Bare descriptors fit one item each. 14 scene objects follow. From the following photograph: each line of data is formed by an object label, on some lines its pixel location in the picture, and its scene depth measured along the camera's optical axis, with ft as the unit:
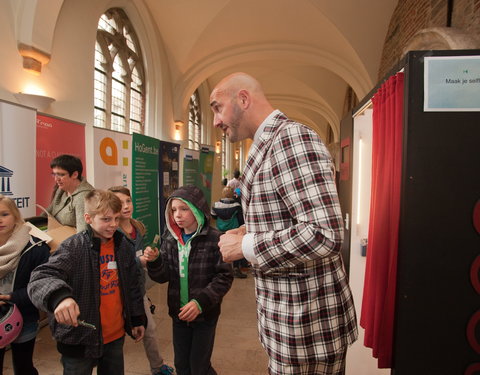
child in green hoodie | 6.13
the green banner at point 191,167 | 21.74
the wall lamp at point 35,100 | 11.66
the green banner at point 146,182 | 14.71
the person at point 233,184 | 22.22
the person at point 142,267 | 7.64
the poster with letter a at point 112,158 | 12.10
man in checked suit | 3.12
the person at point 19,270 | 5.85
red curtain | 5.83
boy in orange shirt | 5.13
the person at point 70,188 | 8.23
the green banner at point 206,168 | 24.23
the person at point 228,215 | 16.29
